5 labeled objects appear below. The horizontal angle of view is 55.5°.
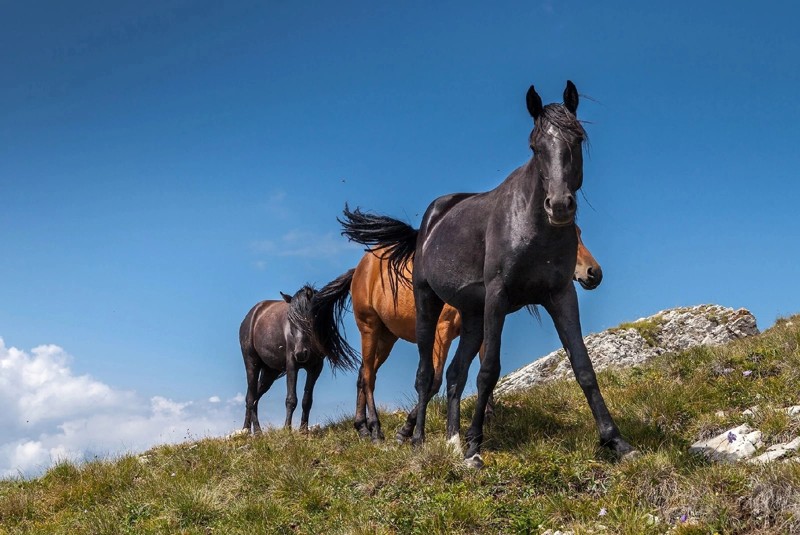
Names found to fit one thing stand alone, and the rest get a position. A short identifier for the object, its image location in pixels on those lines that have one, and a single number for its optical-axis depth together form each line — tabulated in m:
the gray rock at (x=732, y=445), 6.59
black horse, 6.59
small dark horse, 13.66
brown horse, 10.04
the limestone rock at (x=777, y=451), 6.19
